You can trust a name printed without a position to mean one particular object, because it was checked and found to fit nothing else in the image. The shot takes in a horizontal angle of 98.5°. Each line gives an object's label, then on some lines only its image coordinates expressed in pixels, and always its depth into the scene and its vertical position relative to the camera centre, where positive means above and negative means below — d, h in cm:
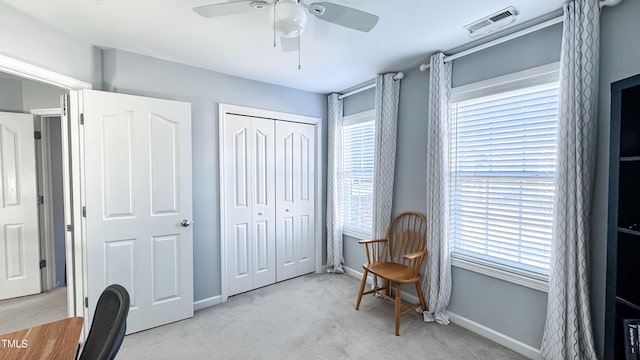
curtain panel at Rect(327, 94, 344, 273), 371 -9
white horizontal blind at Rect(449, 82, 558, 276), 198 -3
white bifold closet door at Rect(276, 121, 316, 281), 346 -33
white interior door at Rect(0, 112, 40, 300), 293 -39
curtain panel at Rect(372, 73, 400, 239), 297 +27
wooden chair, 246 -87
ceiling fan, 140 +86
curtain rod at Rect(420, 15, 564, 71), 184 +101
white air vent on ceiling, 183 +106
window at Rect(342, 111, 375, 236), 345 +2
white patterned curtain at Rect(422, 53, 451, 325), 245 -13
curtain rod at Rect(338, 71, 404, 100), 324 +104
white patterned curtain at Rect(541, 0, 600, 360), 170 -1
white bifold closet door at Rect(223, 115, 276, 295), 306 -33
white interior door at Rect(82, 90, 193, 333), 223 -25
